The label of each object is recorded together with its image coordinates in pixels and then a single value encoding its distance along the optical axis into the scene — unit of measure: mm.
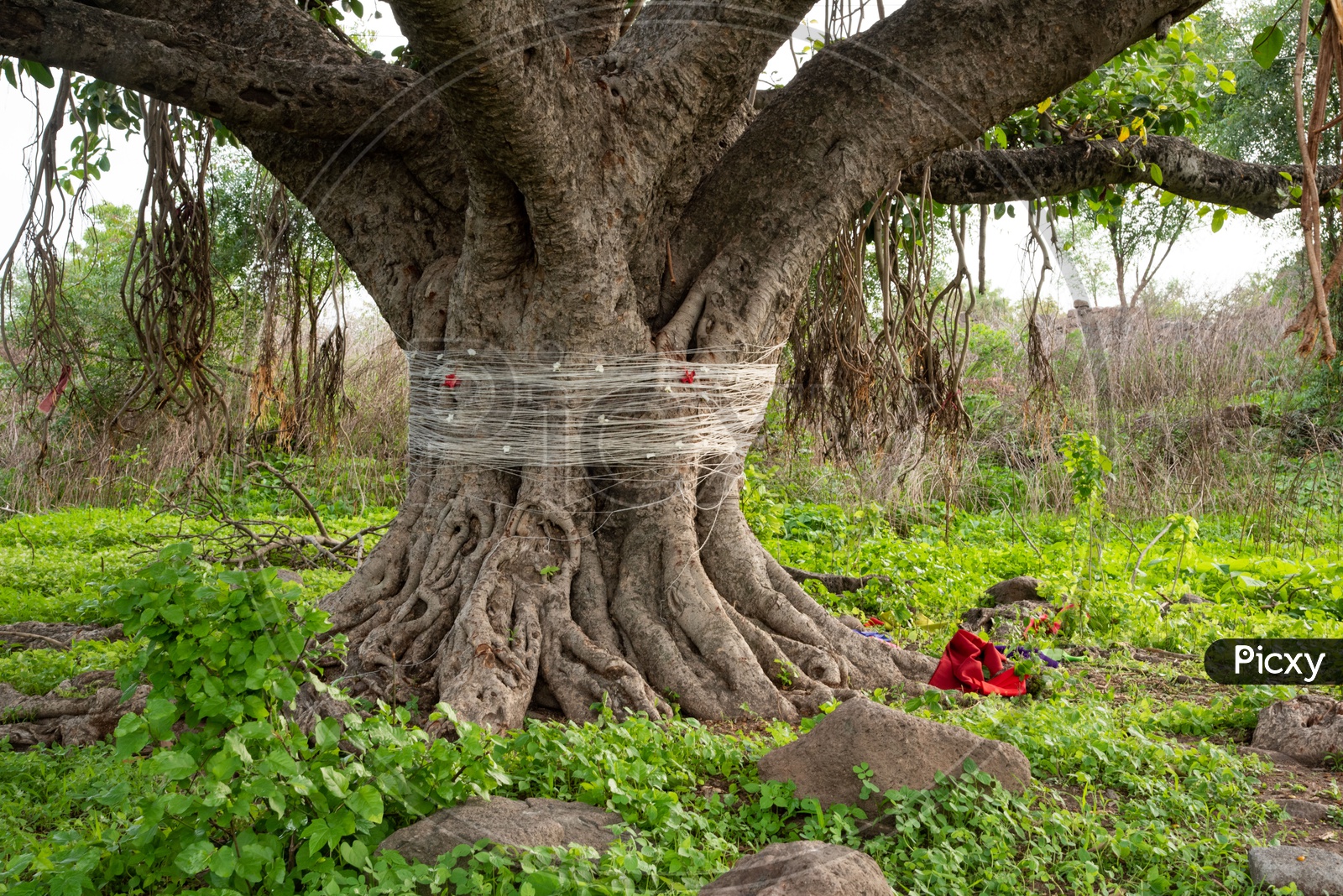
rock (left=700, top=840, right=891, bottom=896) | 1815
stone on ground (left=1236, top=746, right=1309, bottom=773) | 2896
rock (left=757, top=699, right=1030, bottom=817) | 2400
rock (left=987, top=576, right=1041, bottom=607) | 5070
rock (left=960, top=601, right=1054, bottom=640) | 4277
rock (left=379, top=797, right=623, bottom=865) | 1997
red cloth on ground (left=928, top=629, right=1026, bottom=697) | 3525
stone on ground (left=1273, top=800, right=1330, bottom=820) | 2533
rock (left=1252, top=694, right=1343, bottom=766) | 2939
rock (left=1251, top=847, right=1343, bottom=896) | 2049
